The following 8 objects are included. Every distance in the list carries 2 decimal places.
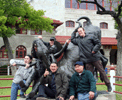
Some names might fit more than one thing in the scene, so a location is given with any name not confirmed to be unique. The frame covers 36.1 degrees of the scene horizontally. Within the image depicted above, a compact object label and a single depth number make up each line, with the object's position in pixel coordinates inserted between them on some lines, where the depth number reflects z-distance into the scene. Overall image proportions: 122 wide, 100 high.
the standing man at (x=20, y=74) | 4.81
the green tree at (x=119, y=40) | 12.67
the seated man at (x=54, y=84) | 3.78
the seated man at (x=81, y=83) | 3.56
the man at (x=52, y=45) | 4.38
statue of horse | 4.25
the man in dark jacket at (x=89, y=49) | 4.30
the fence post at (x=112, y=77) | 7.60
